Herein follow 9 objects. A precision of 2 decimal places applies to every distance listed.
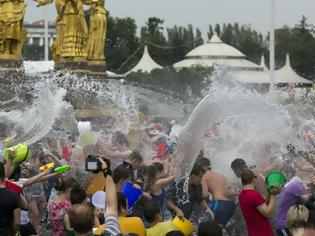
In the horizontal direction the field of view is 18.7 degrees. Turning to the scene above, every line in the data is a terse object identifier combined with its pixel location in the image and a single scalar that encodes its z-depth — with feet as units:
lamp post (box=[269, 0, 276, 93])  142.51
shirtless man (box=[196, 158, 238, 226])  36.55
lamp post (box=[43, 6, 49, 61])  157.97
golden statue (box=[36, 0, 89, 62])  82.69
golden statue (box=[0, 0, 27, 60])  80.69
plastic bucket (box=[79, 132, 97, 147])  46.34
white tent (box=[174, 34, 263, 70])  277.64
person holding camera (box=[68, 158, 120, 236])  21.65
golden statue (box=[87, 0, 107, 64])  83.15
